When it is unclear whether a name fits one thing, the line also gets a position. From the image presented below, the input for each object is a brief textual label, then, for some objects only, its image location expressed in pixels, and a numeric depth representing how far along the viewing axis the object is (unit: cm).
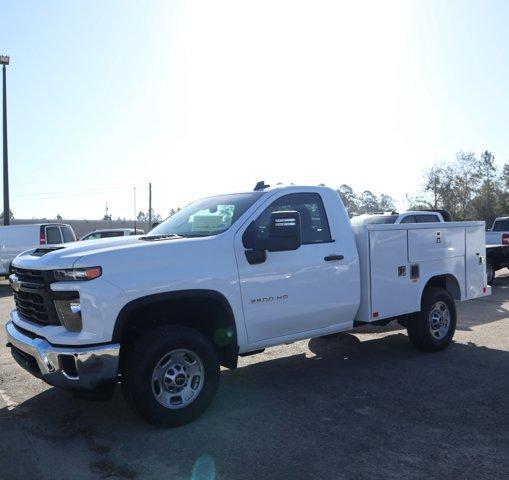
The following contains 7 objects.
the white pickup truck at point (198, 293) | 423
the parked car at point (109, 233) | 1916
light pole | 2548
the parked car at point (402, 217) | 1246
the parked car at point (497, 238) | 1448
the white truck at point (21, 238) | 1855
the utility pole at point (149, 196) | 6576
